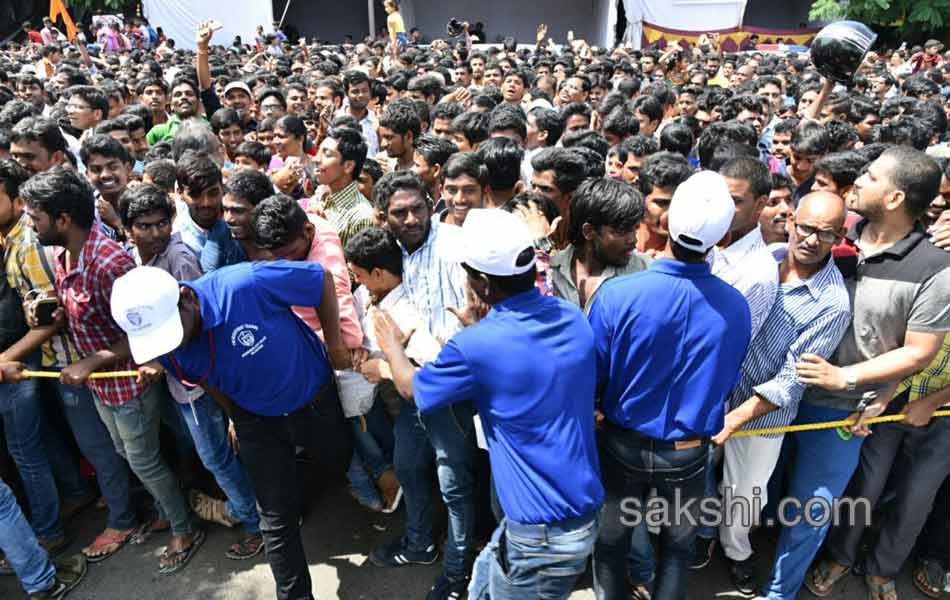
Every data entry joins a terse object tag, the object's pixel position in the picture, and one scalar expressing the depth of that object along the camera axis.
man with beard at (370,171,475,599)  2.94
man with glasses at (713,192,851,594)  2.66
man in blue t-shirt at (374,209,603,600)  2.11
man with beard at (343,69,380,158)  6.76
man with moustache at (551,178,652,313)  2.77
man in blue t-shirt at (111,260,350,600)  2.31
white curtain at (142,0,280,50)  23.17
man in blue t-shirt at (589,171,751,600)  2.32
